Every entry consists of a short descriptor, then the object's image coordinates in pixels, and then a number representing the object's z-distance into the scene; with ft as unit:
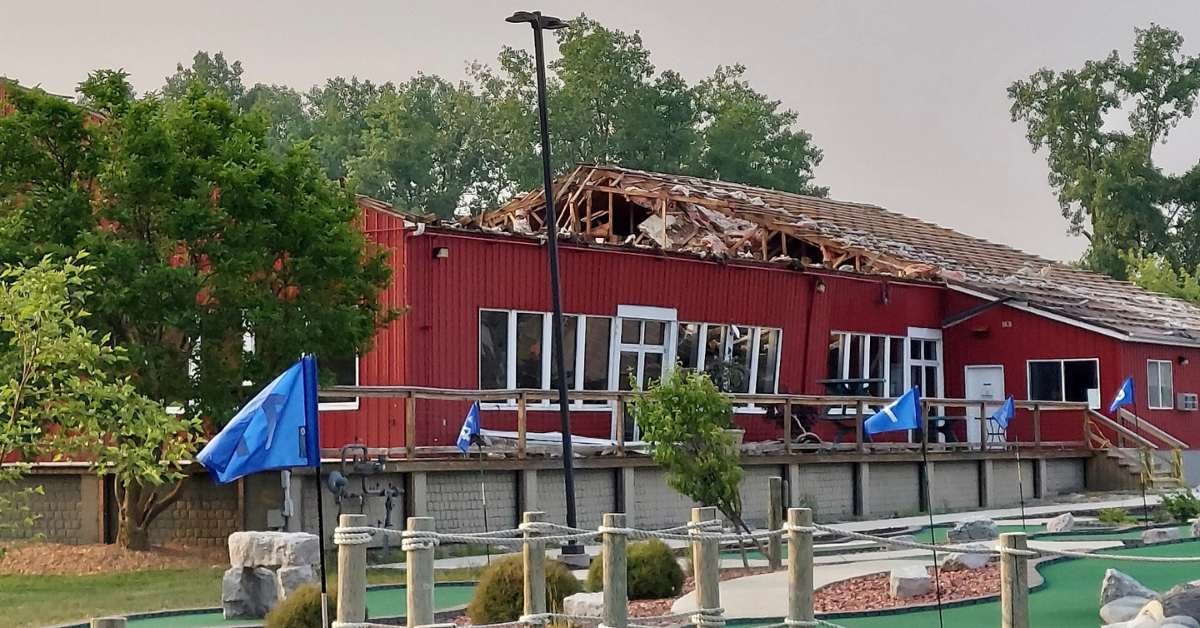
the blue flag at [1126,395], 93.45
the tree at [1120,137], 221.25
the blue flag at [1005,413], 91.15
